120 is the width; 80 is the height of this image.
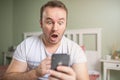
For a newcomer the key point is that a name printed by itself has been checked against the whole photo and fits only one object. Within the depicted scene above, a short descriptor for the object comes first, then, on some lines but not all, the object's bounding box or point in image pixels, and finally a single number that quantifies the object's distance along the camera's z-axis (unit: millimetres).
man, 834
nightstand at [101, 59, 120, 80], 2408
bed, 2729
